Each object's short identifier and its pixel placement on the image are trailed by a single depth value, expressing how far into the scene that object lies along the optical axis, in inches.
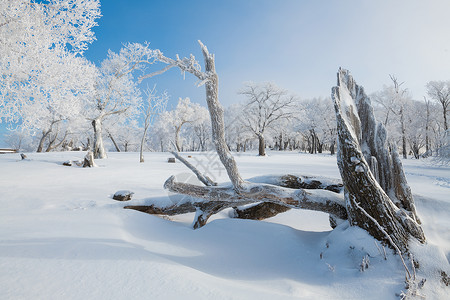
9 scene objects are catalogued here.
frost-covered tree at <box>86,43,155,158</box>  716.0
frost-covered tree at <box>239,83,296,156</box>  1098.7
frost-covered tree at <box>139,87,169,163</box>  669.9
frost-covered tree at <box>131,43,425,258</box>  107.2
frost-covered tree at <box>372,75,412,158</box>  1026.2
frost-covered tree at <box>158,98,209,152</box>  1325.0
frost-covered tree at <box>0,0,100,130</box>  221.9
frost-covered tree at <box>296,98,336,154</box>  1342.3
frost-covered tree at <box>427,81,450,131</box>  943.0
